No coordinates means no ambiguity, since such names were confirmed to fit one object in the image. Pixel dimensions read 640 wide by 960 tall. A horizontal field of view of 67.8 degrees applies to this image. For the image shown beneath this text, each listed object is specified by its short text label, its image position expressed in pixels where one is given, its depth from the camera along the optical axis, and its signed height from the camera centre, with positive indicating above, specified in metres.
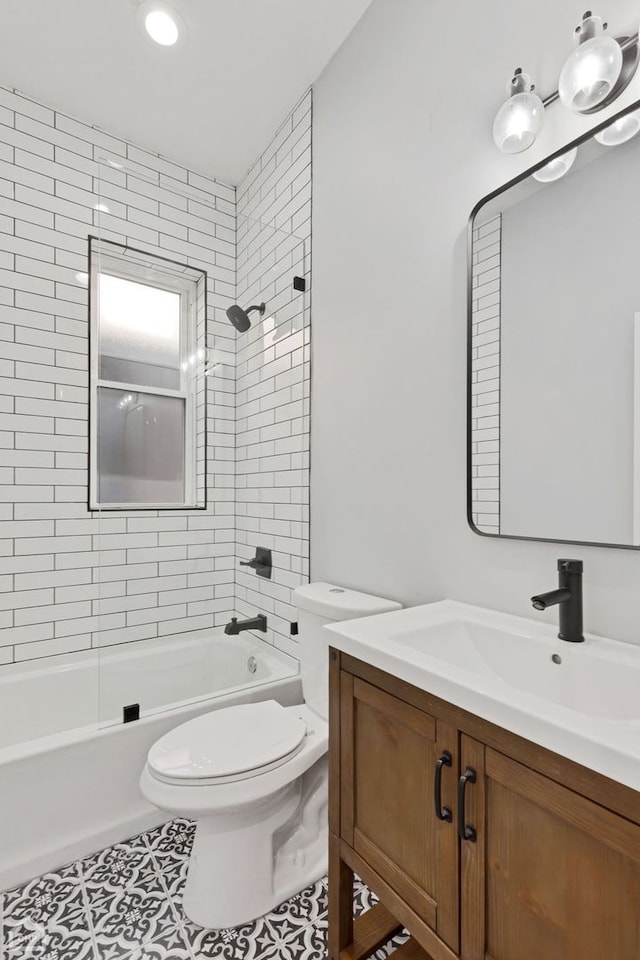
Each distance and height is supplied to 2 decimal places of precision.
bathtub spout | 2.26 -0.70
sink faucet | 0.98 -0.24
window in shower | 2.03 +0.45
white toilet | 1.28 -0.87
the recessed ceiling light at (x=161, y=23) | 1.73 +1.71
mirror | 1.01 +0.32
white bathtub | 1.51 -0.92
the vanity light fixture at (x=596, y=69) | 0.98 +0.87
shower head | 2.32 +0.80
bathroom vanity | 0.64 -0.52
